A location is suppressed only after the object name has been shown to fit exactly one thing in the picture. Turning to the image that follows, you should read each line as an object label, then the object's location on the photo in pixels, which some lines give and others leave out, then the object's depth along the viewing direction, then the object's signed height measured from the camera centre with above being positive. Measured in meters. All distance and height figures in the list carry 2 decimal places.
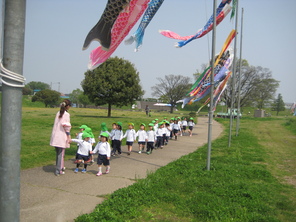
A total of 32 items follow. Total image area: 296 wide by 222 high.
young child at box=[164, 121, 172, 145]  13.43 -1.09
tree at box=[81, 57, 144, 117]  34.59 +2.78
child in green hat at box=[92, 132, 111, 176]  7.31 -1.26
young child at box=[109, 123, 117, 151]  10.19 -0.96
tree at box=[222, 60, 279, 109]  49.94 +5.11
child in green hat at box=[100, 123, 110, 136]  9.34 -0.74
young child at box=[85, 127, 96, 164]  8.00 -0.92
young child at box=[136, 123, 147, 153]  11.03 -1.13
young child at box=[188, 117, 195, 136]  18.72 -0.95
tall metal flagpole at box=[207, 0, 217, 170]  7.59 +0.95
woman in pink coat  6.85 -0.81
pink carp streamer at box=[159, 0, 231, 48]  7.62 +2.37
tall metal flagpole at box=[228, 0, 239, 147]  12.31 +1.90
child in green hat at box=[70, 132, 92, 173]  7.36 -1.26
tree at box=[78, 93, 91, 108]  84.46 +1.40
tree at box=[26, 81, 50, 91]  130.75 +8.00
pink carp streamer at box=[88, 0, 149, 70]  4.76 +1.38
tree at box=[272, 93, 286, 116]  71.57 +2.63
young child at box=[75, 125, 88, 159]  8.40 -0.95
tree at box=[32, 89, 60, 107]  68.31 +1.37
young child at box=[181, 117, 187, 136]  19.44 -1.00
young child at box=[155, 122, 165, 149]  12.54 -1.24
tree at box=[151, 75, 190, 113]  75.12 +5.56
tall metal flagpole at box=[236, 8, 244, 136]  16.45 +4.06
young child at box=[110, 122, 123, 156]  10.10 -1.15
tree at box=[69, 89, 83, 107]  98.31 +3.57
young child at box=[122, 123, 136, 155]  10.62 -1.11
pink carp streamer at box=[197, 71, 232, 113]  12.82 +1.12
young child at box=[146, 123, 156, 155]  11.16 -1.28
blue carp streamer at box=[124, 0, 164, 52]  5.55 +1.78
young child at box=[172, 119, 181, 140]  16.42 -1.11
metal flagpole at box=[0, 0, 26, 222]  2.07 -0.04
